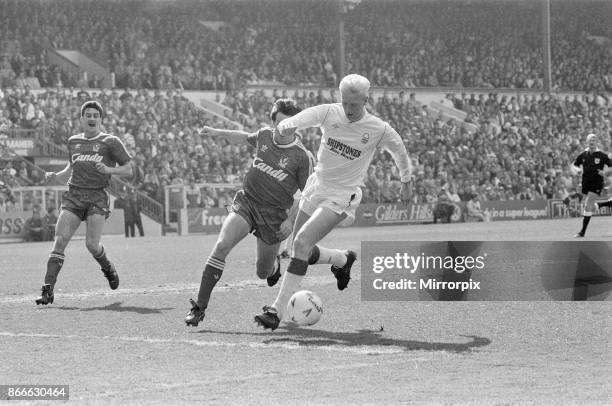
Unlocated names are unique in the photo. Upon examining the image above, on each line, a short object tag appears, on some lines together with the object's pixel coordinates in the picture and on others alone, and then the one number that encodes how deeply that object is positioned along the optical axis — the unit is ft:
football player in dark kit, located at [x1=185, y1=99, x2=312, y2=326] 33.24
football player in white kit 30.63
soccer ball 31.12
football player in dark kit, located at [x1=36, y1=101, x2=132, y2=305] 41.37
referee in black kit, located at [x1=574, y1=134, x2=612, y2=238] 82.43
